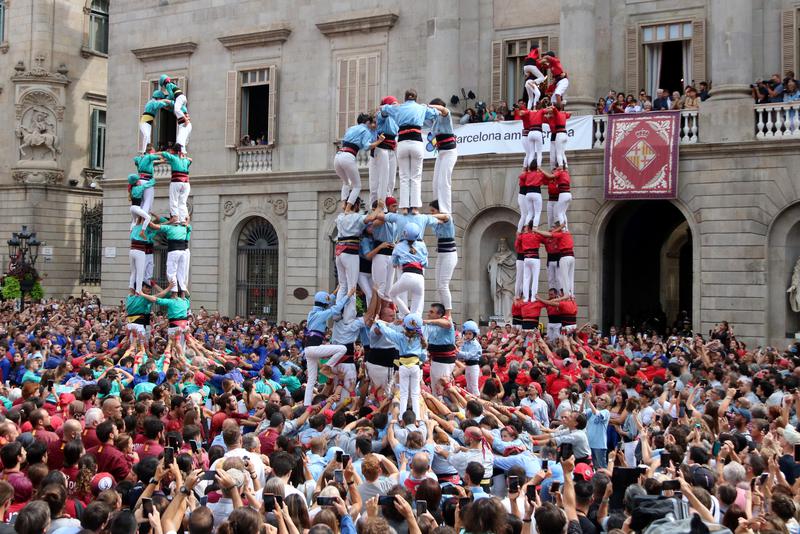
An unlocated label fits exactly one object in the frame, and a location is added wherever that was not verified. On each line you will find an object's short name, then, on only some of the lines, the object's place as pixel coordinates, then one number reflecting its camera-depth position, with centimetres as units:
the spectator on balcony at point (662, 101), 2462
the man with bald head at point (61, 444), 876
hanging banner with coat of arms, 2381
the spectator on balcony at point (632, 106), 2469
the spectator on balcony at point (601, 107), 2531
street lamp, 3451
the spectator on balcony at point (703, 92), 2444
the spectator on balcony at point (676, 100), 2433
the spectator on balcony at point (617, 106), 2494
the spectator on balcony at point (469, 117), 2681
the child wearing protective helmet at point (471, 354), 1396
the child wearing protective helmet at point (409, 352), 1209
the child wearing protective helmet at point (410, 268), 1278
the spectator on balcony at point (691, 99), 2414
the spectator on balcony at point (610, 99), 2511
